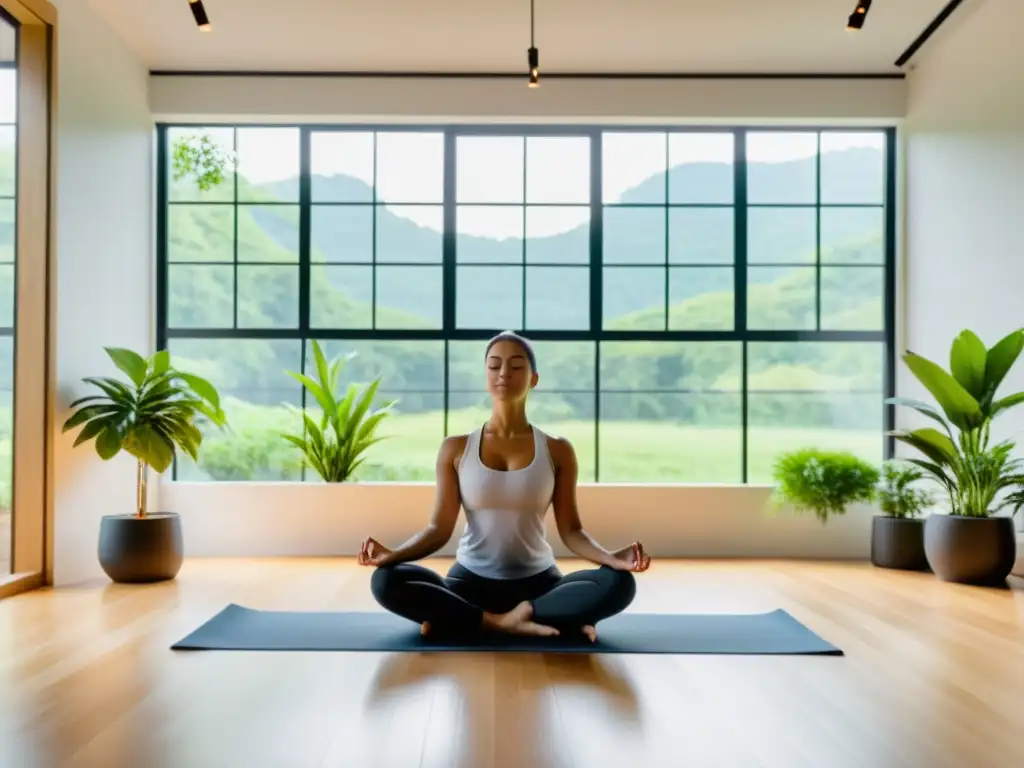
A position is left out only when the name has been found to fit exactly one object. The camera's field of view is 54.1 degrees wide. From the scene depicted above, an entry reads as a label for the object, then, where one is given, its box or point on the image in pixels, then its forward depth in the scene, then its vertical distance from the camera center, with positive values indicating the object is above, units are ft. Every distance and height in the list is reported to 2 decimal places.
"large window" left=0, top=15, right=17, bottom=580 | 14.88 +1.61
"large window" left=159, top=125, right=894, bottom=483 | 20.49 +2.82
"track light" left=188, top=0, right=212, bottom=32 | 13.29 +4.80
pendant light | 15.58 +4.93
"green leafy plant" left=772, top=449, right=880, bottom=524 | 18.60 -1.85
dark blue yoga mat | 11.03 -3.04
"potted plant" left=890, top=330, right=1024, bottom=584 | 15.90 -1.29
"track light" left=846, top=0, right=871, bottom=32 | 13.91 +5.09
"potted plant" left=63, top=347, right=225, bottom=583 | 15.70 -0.98
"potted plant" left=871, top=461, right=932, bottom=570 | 17.93 -2.52
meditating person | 11.11 -1.93
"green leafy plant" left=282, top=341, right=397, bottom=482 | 19.58 -1.03
